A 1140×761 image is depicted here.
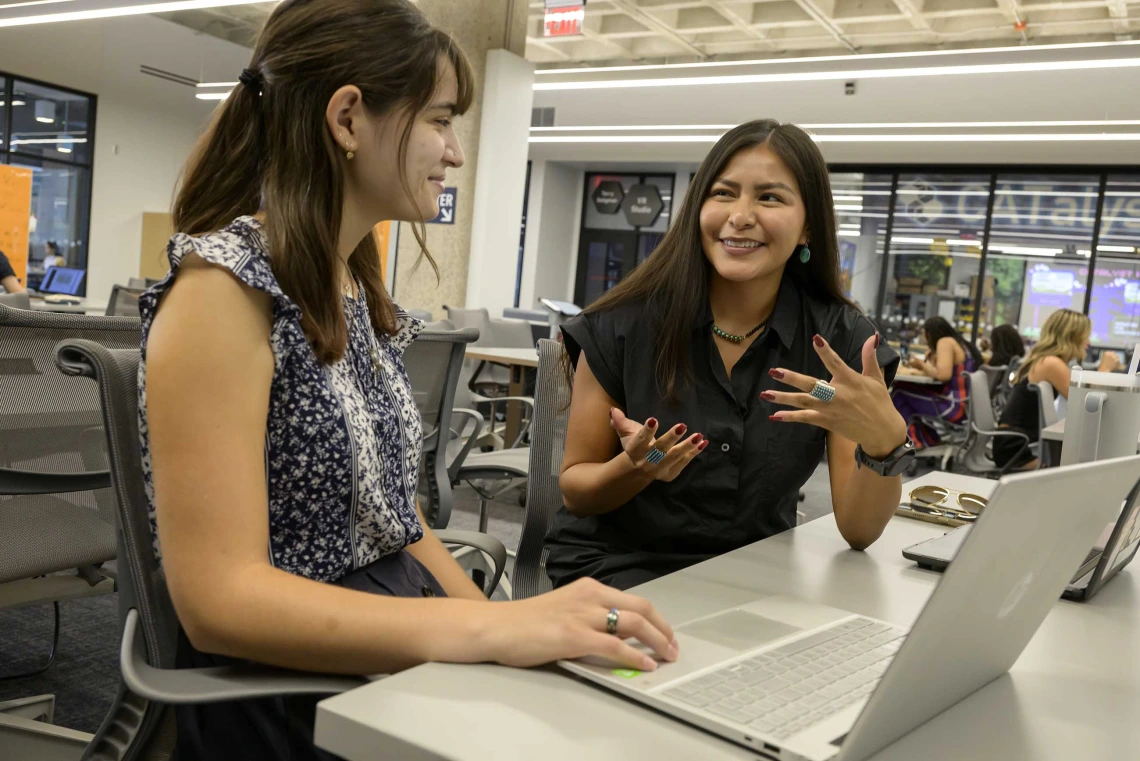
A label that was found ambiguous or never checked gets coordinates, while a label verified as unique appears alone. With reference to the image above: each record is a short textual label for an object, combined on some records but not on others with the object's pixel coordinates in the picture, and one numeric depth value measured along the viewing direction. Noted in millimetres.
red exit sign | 6438
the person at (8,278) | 6039
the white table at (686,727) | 642
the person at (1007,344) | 7832
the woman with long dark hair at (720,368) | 1461
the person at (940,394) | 6648
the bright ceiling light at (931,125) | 8758
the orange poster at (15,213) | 9000
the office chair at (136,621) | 830
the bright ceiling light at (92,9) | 6969
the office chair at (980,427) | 5602
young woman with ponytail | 820
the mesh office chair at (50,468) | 1565
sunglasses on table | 1574
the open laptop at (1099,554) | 1143
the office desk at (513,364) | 4449
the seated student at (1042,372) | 5469
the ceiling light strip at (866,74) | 7055
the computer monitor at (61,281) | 9727
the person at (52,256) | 11273
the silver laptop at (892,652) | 618
